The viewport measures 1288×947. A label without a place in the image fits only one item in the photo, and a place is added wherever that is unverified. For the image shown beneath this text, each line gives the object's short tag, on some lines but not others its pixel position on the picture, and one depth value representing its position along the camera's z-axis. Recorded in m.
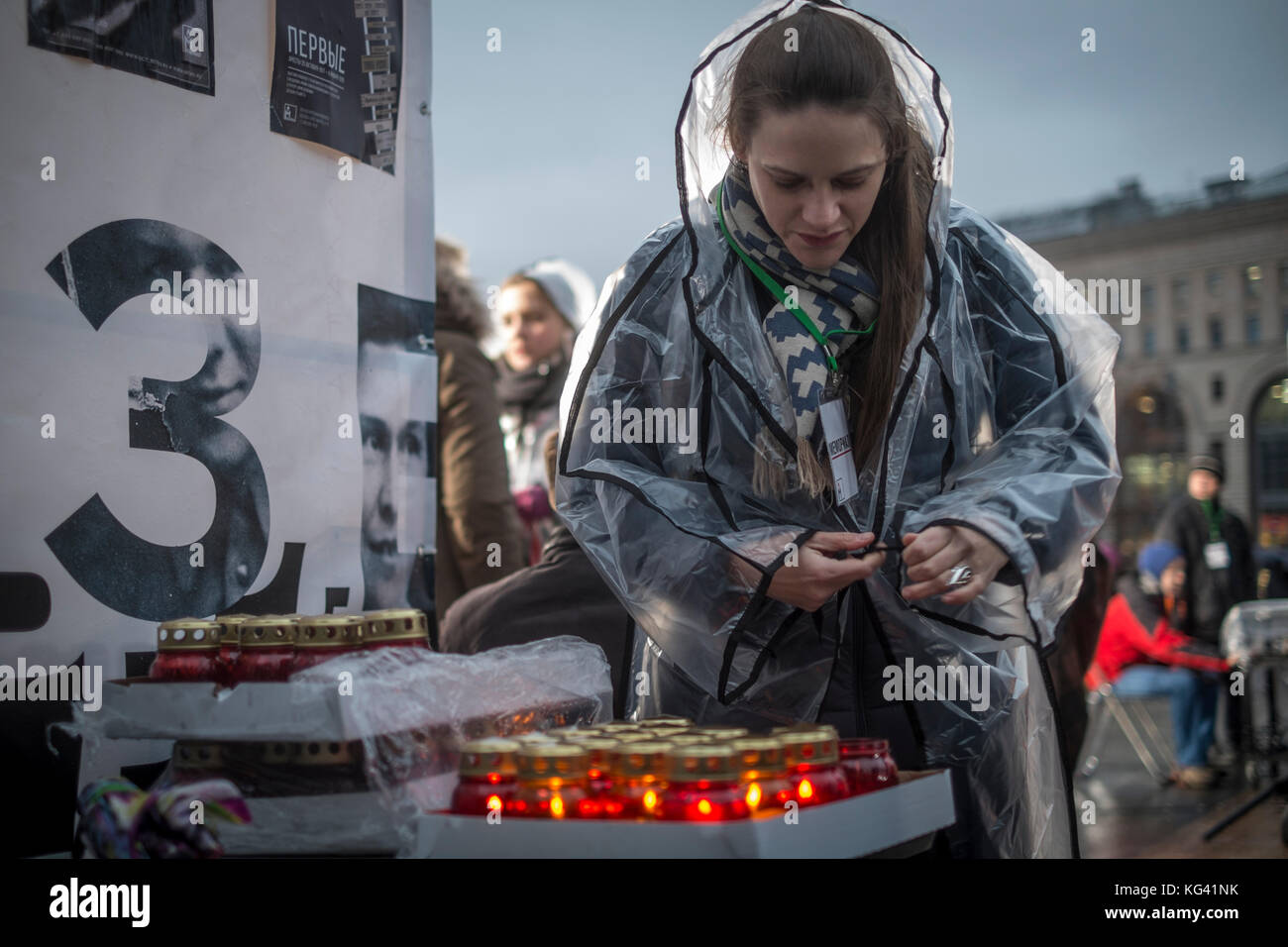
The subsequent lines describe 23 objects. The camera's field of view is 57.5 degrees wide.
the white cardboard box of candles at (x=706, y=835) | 0.93
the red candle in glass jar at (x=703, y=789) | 0.95
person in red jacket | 6.46
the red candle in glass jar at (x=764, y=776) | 0.96
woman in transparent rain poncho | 1.42
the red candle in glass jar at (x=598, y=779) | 0.99
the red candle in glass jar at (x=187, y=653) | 1.23
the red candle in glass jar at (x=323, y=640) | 1.23
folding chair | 6.68
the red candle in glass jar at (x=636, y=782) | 0.97
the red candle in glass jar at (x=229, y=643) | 1.24
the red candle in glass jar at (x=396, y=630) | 1.27
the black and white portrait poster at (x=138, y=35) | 1.57
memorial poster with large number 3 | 1.57
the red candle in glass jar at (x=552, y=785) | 1.00
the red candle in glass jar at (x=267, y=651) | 1.22
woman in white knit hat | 4.12
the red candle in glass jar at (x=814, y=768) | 1.01
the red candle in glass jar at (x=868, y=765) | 1.08
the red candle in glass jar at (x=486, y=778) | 1.03
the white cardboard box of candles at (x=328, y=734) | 1.12
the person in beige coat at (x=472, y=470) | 3.21
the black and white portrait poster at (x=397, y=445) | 2.11
